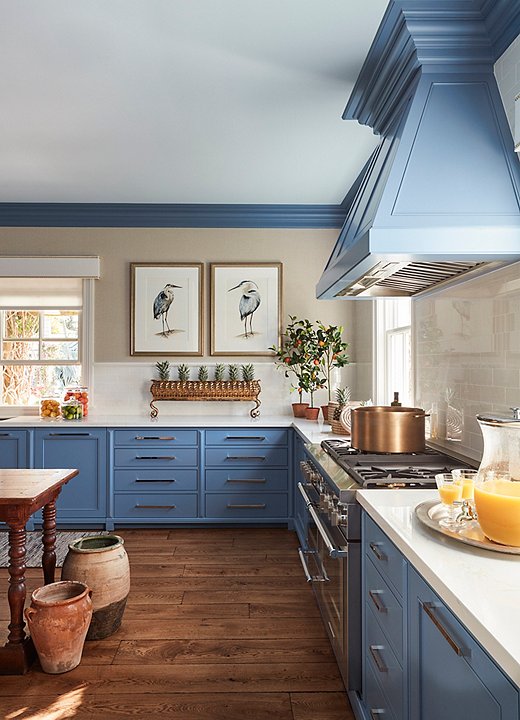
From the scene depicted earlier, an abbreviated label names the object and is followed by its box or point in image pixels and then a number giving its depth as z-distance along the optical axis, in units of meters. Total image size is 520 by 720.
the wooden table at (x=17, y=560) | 2.48
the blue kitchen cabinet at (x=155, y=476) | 4.60
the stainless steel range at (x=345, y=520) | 2.18
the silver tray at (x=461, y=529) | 1.41
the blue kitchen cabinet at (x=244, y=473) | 4.61
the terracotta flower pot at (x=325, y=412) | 4.57
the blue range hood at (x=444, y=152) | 2.00
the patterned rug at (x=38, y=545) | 3.91
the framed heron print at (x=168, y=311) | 5.20
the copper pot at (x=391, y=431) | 2.78
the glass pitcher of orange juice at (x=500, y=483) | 1.38
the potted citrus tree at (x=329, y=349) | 4.91
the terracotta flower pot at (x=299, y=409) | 5.04
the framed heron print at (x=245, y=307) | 5.21
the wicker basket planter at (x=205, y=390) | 5.09
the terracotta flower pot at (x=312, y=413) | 4.87
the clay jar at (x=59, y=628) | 2.46
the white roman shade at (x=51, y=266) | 5.15
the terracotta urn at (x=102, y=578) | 2.79
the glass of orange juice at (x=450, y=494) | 1.70
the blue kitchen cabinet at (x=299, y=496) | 4.01
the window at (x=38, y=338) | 5.29
